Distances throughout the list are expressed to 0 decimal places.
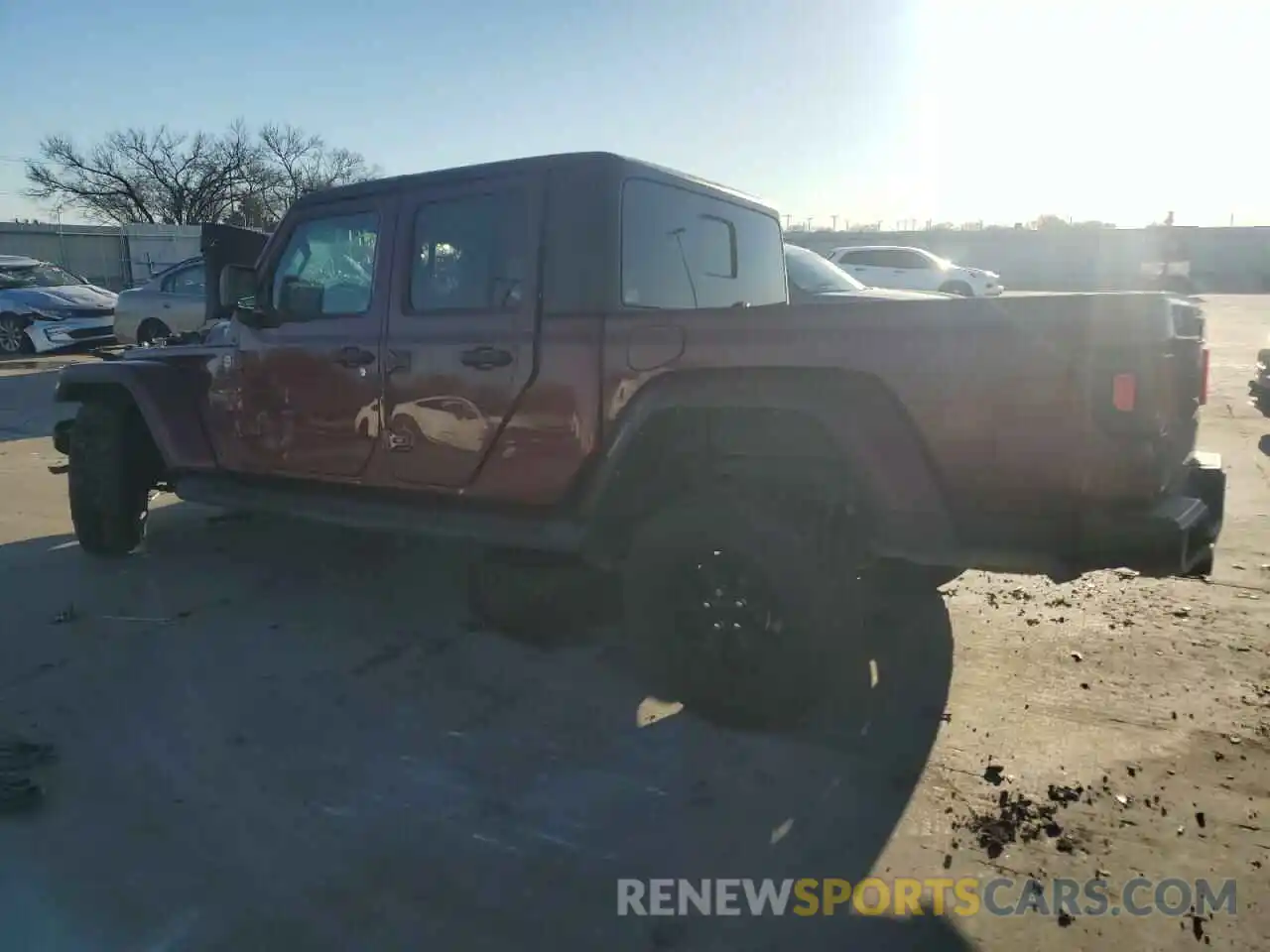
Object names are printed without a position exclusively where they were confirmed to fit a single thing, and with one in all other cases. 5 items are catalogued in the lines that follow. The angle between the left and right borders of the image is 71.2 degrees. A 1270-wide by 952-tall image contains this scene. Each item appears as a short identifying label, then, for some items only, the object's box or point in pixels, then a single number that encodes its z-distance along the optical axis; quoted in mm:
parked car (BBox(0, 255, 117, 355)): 16438
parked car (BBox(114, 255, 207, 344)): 12922
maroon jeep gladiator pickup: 2598
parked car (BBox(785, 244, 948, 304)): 9328
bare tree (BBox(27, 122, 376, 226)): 46219
